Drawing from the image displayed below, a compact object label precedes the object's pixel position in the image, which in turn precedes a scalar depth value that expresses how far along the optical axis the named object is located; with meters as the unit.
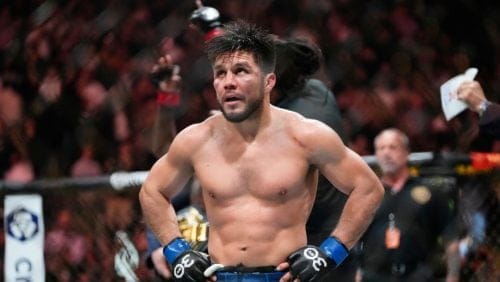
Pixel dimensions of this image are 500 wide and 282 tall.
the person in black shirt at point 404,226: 8.08
